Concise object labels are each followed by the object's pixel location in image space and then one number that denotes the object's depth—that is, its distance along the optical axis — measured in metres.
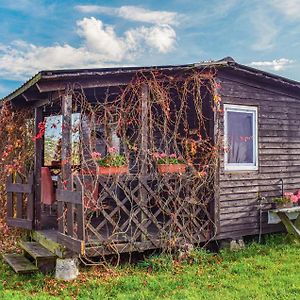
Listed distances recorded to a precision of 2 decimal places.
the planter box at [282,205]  9.02
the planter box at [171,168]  7.30
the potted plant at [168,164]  7.31
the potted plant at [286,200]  9.02
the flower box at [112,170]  6.69
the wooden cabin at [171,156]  6.62
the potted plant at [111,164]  6.72
